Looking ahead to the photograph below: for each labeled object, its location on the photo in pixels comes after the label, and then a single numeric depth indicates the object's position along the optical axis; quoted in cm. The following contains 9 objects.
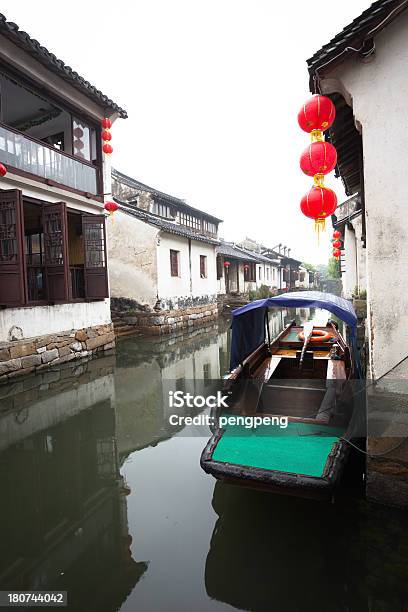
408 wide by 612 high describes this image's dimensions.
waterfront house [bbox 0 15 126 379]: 802
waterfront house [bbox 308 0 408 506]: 348
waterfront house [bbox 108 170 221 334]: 1495
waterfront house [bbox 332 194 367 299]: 1181
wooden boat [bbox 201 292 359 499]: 319
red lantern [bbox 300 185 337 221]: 446
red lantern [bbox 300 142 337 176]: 419
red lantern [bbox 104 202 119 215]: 1064
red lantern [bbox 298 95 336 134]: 402
